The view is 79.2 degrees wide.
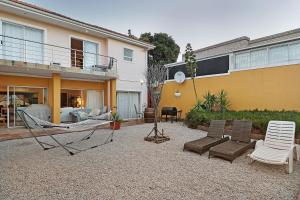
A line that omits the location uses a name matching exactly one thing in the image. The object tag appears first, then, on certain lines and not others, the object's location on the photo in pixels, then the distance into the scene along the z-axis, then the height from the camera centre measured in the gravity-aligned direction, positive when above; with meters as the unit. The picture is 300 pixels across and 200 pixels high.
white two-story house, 9.85 +2.36
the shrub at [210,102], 12.61 -0.17
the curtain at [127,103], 14.75 -0.27
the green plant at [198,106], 12.69 -0.46
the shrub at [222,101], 12.27 -0.10
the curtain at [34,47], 10.44 +3.15
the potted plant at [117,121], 10.65 -1.29
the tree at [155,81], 8.56 +0.95
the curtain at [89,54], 13.02 +3.32
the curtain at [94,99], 13.59 +0.07
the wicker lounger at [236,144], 5.44 -1.53
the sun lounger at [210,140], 6.15 -1.53
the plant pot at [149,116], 14.06 -1.27
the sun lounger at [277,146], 4.61 -1.36
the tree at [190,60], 13.56 +2.99
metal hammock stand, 5.71 -0.91
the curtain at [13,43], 9.70 +3.11
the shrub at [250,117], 8.11 -0.88
